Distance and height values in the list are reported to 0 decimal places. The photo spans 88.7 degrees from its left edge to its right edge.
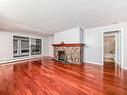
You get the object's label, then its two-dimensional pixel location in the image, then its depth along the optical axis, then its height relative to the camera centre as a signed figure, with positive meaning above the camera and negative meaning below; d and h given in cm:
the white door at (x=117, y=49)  386 -10
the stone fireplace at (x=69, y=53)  392 -36
